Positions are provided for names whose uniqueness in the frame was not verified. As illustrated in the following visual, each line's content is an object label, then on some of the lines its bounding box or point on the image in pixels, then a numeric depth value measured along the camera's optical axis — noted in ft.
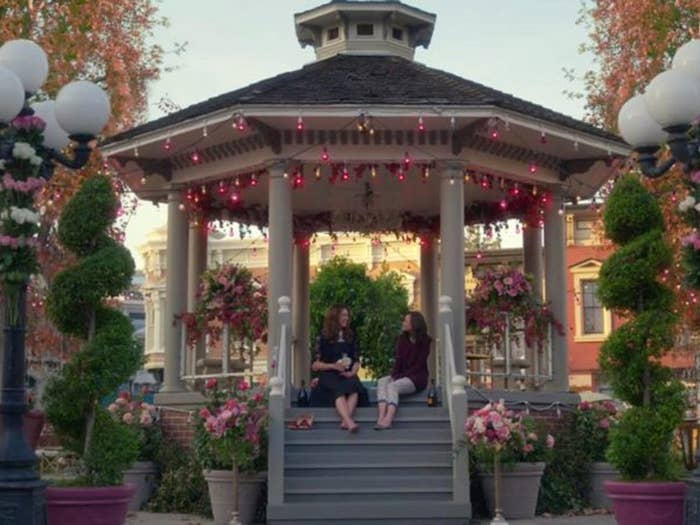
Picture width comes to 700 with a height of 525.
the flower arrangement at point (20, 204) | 28.71
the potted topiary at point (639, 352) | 30.81
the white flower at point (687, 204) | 28.07
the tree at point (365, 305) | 112.27
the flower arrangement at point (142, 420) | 45.57
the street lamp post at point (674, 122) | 26.43
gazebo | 43.60
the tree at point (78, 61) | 66.13
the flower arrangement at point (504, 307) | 47.44
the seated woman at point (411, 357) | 44.49
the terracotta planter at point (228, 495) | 38.73
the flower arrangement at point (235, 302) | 46.78
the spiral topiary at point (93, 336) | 31.48
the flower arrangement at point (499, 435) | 38.19
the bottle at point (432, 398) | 44.57
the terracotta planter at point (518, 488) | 39.58
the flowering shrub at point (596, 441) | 44.78
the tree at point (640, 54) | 69.72
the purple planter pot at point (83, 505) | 29.68
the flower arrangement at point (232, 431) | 37.83
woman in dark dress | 42.68
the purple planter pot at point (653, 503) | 29.68
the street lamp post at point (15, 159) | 27.25
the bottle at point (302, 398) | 46.39
